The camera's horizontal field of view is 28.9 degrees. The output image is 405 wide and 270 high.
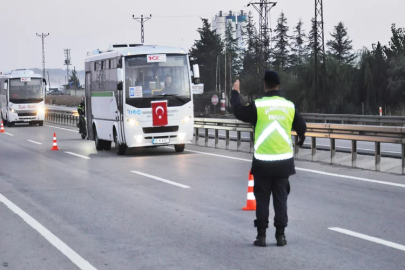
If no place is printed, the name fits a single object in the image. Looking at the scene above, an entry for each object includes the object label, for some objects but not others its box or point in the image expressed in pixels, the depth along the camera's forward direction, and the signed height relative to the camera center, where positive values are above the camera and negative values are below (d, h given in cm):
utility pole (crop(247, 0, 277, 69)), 6307 +559
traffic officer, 829 -68
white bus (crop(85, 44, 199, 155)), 2227 -30
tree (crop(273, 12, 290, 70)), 17662 +1061
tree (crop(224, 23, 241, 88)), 18125 +683
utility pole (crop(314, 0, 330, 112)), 5290 +257
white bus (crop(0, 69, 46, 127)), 4762 -51
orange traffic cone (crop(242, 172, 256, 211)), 1118 -165
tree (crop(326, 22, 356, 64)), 17312 +900
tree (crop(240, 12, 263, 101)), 17675 +881
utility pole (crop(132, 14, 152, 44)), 8651 +730
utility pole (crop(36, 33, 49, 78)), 15250 +820
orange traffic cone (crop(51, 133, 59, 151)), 2562 -191
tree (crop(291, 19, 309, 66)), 18355 +1004
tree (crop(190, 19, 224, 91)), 13400 +586
